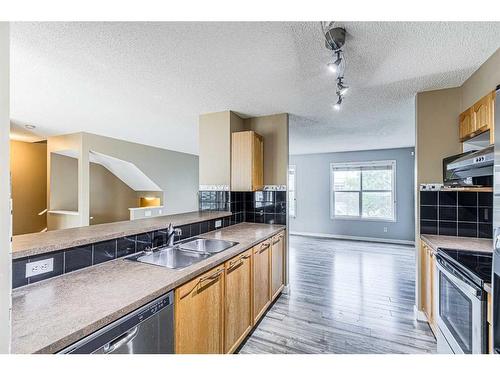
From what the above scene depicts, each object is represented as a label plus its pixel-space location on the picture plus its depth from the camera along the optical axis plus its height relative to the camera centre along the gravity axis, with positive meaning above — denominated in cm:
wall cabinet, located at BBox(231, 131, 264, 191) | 301 +36
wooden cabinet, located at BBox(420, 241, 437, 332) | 212 -92
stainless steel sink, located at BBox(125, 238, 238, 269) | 182 -55
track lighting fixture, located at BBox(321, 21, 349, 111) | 146 +97
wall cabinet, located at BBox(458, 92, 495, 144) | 179 +60
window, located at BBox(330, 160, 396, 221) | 586 -6
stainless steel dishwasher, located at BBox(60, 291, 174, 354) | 90 -64
